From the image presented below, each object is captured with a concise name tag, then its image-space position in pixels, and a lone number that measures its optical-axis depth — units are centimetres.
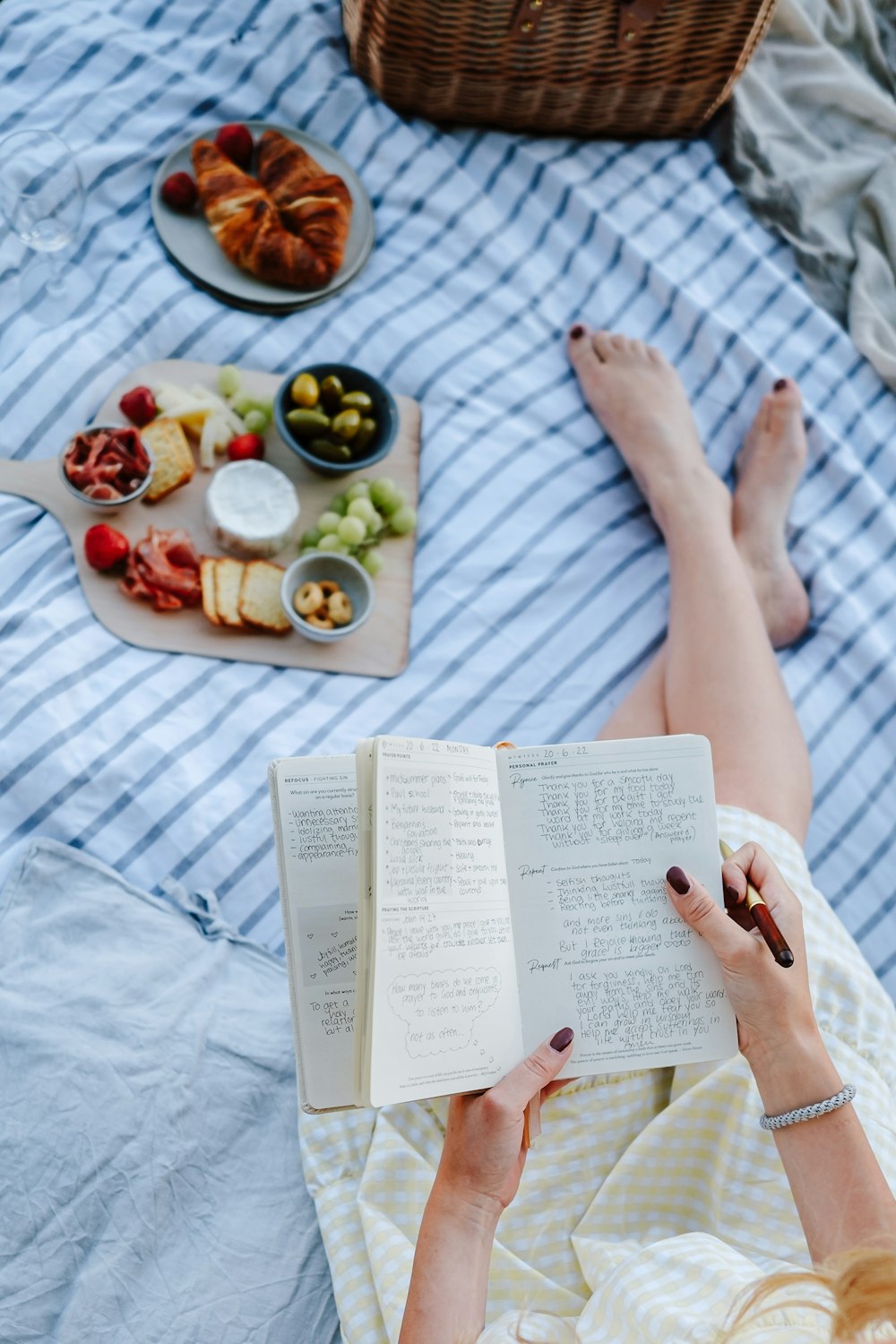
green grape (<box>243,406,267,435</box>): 127
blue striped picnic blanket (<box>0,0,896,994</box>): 113
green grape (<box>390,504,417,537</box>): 127
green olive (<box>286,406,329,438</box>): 124
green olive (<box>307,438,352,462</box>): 125
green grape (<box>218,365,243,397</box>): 129
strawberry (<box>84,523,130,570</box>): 117
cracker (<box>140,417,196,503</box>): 123
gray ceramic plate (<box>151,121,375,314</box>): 135
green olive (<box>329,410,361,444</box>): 124
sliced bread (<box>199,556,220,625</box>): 119
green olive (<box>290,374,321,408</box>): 124
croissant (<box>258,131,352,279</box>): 134
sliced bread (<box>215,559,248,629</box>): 120
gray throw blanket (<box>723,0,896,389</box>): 151
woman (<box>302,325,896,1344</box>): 74
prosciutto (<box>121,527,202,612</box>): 118
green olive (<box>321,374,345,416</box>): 125
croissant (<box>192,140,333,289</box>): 133
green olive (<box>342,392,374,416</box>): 126
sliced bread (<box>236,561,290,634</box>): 121
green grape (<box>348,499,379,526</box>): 124
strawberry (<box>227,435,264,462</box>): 126
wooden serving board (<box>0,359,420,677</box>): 120
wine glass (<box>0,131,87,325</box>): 125
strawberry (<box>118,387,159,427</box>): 124
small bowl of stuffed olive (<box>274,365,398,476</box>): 124
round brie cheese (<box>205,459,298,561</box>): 121
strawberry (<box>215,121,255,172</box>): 138
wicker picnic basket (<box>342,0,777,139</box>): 136
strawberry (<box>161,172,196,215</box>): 135
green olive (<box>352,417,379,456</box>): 126
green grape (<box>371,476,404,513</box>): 126
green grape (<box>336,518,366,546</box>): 122
